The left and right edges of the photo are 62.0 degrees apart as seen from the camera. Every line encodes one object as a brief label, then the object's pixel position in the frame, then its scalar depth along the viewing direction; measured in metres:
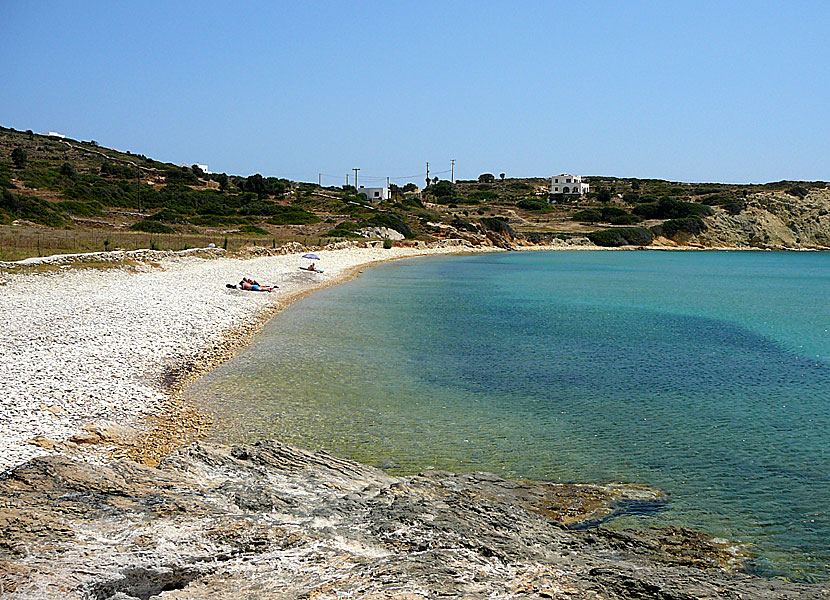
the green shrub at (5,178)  49.75
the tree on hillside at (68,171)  61.53
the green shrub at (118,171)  69.62
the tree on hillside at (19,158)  62.11
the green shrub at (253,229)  49.81
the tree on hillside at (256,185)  72.00
